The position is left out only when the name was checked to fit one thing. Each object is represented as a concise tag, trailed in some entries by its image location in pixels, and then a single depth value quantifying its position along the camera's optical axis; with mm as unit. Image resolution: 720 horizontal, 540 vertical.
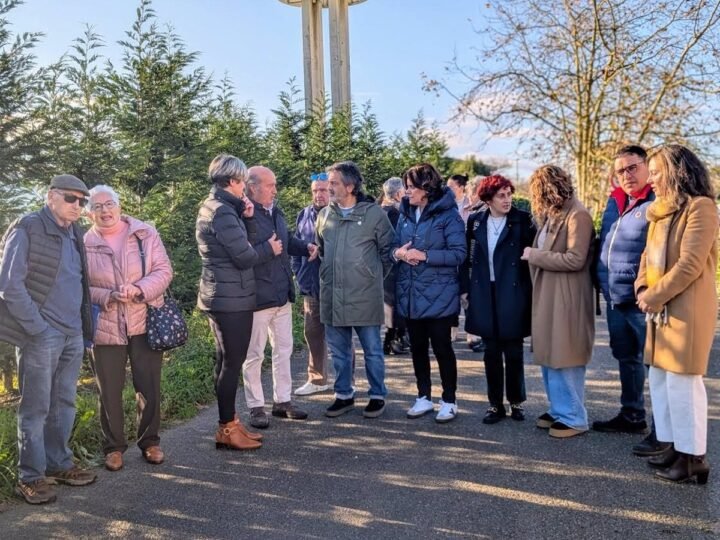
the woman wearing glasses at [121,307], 4340
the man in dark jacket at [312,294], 6250
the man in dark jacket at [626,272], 4566
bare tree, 14406
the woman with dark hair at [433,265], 5215
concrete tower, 15312
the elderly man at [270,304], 5102
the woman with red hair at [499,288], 5152
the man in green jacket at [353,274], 5398
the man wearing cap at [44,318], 3820
